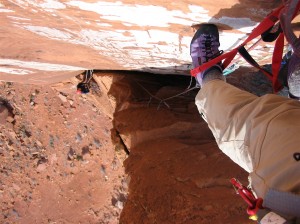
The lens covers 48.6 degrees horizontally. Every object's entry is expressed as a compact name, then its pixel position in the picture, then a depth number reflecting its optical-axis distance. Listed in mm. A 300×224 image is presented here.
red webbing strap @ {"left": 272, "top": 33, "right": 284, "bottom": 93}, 1404
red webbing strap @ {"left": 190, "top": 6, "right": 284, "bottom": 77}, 1289
